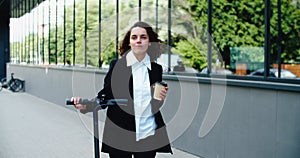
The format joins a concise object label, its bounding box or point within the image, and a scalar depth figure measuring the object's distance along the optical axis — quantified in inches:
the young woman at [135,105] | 120.4
